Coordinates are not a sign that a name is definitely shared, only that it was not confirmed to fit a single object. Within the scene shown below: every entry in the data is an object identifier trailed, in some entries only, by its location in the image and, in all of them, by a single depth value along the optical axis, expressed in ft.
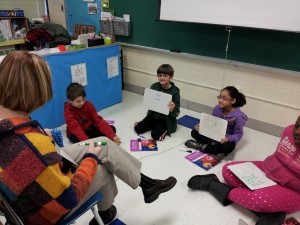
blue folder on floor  9.46
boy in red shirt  7.58
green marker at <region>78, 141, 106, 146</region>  4.58
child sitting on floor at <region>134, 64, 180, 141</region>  8.20
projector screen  7.32
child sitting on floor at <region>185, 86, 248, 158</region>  7.43
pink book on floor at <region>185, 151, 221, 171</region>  7.16
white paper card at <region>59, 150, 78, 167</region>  4.05
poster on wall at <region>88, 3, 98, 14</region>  13.26
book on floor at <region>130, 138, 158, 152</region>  7.87
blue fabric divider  8.41
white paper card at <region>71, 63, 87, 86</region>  8.94
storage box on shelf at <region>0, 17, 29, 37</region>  14.38
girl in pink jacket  5.18
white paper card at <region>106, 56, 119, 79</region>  10.30
